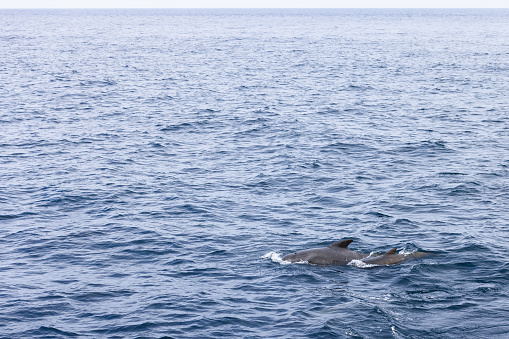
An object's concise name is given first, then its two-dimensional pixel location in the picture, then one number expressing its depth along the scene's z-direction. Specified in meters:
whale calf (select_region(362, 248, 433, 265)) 22.56
